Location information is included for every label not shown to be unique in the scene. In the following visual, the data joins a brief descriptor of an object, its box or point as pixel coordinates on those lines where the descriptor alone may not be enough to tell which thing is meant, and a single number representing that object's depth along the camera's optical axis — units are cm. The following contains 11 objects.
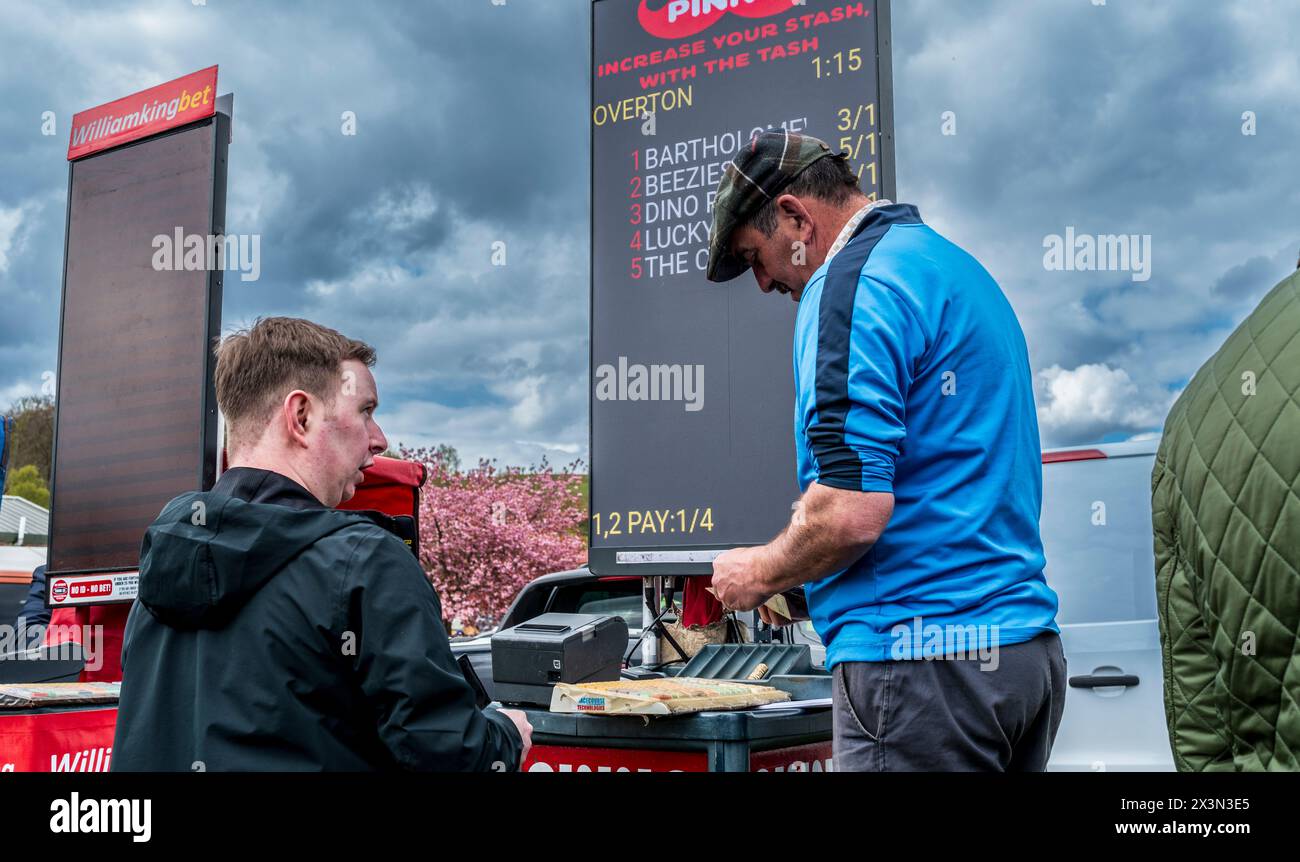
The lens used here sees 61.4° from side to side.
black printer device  268
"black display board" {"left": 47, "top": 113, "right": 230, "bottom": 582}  465
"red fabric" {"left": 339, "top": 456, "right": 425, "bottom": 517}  409
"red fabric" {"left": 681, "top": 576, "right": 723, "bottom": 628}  411
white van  465
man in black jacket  179
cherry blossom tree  1888
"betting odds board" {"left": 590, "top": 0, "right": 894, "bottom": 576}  387
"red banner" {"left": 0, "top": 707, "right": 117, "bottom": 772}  338
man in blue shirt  186
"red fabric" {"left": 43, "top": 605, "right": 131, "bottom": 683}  480
